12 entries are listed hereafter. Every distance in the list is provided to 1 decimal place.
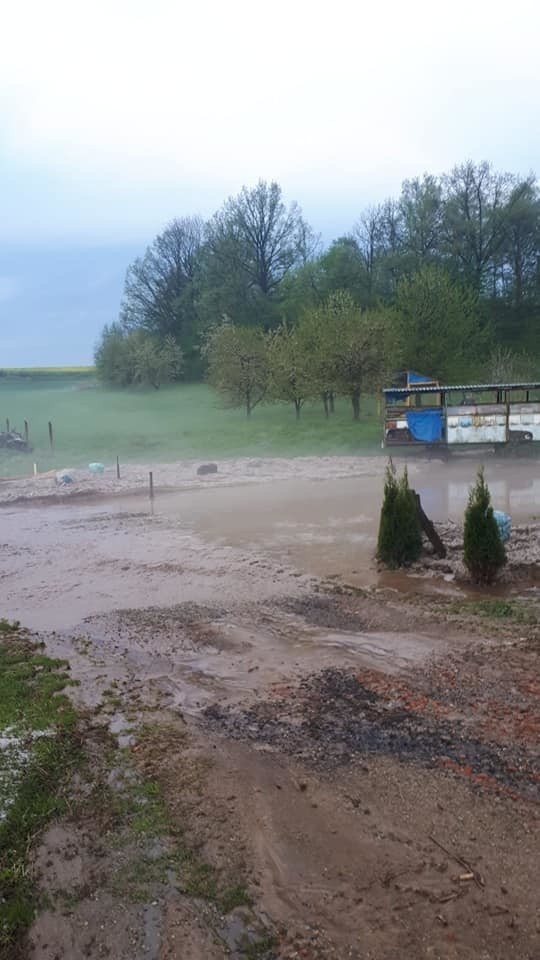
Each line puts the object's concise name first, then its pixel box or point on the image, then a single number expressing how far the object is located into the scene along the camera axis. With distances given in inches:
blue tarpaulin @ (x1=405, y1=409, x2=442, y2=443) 1099.3
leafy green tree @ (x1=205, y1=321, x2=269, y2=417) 1765.5
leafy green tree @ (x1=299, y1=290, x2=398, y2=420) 1476.4
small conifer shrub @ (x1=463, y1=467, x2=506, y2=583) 441.1
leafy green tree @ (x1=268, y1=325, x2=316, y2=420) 1583.4
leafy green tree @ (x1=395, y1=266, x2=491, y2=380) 1747.0
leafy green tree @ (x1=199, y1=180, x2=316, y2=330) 2733.8
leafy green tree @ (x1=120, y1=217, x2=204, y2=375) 3034.0
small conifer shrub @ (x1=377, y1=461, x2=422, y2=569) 496.1
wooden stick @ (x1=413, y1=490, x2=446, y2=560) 508.1
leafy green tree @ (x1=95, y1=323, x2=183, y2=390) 2516.0
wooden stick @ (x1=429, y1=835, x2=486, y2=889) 180.9
